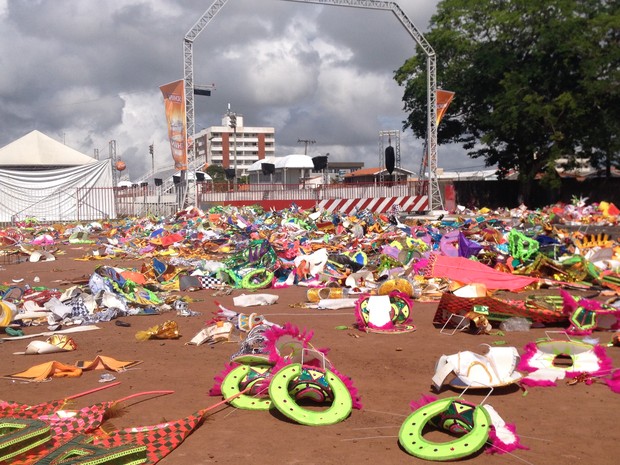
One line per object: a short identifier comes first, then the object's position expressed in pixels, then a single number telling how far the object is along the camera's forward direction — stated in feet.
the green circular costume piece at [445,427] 11.16
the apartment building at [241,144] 435.94
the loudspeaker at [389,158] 92.53
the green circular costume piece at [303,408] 12.85
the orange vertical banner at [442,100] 86.07
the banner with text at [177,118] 79.61
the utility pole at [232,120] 167.12
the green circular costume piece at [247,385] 13.88
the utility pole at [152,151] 207.86
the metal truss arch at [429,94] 80.89
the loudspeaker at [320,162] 130.41
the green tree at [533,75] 102.94
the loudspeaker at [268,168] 131.54
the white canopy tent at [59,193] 97.14
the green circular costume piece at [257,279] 33.30
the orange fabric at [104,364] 17.43
